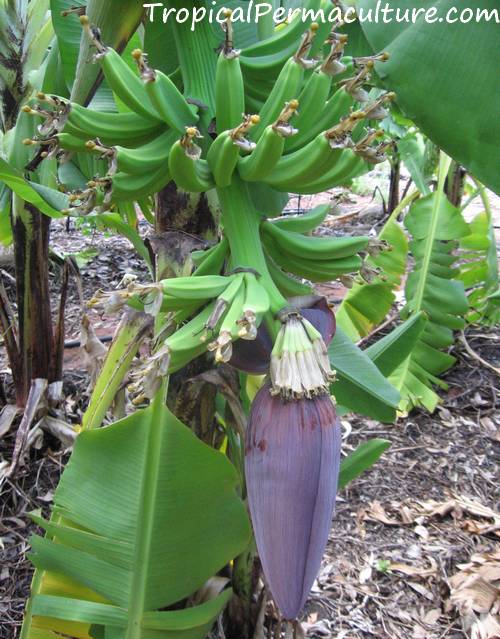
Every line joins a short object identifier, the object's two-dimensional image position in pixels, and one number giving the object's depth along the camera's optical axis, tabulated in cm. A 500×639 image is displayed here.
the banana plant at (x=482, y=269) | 171
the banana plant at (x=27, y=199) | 66
